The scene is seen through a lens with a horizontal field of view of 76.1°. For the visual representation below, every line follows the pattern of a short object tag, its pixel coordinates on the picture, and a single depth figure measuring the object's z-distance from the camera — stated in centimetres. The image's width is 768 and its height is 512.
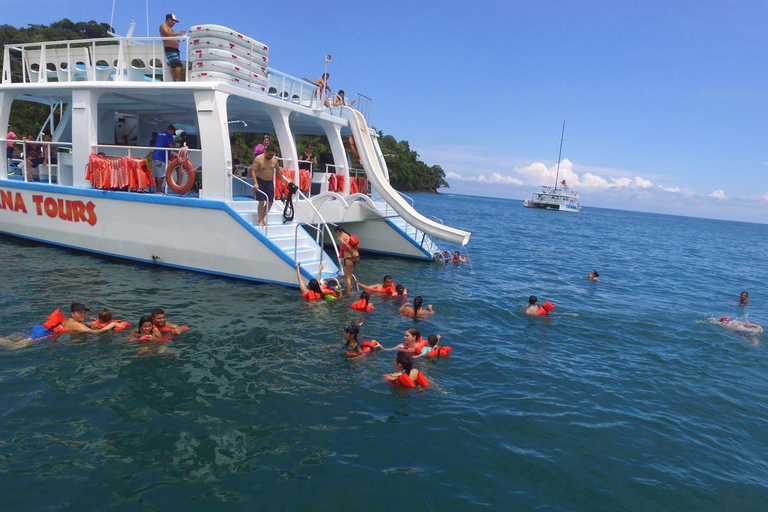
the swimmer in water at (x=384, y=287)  1270
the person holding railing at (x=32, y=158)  1530
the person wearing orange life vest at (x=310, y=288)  1137
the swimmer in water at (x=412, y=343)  863
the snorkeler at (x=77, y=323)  830
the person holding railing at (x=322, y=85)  1551
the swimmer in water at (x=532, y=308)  1224
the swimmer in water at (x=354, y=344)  841
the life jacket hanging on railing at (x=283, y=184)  1402
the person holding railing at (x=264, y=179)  1213
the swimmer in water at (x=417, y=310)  1097
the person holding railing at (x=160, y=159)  1338
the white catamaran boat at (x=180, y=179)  1219
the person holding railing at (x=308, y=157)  1719
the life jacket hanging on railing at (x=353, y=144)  1783
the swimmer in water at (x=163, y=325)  810
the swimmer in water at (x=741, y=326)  1208
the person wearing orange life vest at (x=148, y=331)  811
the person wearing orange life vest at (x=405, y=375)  730
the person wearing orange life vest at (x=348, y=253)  1227
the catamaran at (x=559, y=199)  11456
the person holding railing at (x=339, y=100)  1769
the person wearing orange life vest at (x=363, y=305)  1111
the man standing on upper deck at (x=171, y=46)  1303
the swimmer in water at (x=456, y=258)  1903
